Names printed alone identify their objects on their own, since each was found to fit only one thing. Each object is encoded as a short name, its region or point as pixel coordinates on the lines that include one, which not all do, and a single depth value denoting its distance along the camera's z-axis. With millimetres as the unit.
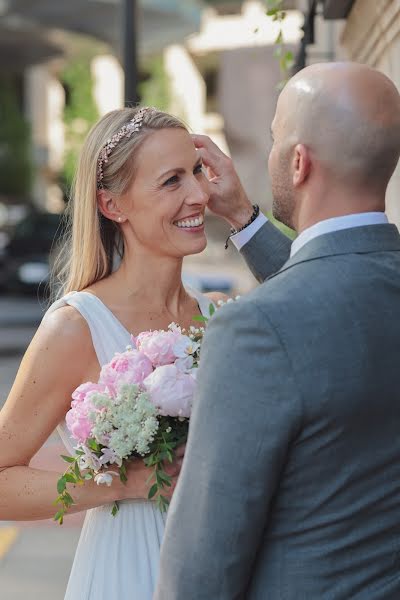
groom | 1690
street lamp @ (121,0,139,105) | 9820
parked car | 19094
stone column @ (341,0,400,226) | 3814
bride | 2656
